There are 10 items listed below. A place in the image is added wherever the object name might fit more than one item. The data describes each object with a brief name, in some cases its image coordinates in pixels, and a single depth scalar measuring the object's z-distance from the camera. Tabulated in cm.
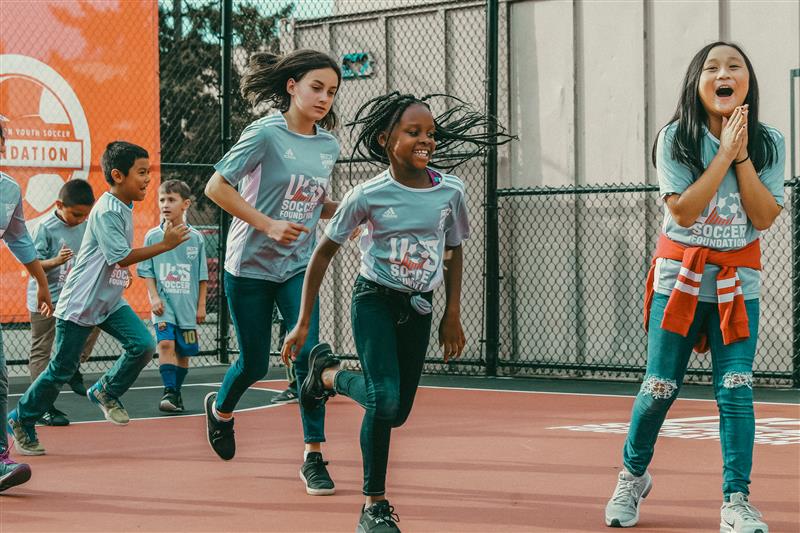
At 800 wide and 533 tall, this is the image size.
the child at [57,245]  946
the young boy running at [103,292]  748
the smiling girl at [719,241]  493
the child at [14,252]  598
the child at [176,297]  989
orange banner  1216
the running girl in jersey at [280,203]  625
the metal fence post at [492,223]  1249
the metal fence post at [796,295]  1121
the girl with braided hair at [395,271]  509
